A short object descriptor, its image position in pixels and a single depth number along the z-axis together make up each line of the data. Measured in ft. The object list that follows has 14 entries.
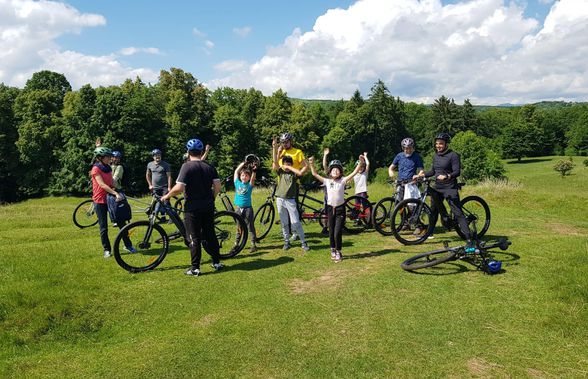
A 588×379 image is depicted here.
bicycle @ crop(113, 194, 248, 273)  24.21
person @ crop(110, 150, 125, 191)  35.96
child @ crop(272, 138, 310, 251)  27.37
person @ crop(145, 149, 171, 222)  36.29
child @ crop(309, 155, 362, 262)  24.86
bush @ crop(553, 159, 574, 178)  168.76
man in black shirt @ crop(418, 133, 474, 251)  25.99
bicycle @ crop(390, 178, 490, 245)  28.30
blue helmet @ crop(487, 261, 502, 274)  21.79
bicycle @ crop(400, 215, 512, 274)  21.98
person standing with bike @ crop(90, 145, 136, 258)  25.76
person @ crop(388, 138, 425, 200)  31.07
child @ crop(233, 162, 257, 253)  28.66
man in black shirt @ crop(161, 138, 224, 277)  21.79
